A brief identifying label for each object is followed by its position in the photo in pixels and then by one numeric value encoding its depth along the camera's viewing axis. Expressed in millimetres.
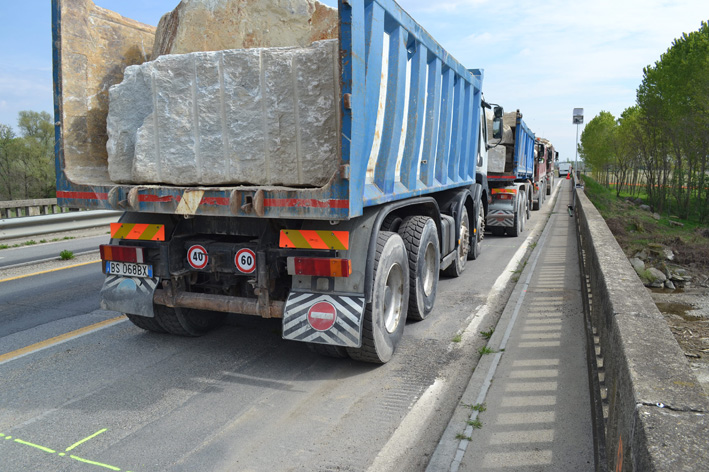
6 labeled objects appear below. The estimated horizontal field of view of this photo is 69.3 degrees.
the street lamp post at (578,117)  61556
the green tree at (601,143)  51625
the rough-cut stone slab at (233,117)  3832
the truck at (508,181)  13133
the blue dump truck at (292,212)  3760
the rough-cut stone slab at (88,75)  4340
